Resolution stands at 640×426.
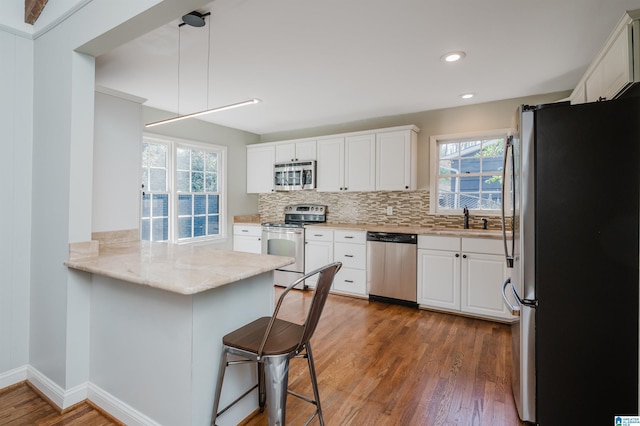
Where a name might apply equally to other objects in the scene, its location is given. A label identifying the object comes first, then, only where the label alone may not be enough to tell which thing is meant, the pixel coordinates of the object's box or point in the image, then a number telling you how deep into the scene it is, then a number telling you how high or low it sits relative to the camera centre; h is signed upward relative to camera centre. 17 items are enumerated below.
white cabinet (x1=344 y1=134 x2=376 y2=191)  4.30 +0.70
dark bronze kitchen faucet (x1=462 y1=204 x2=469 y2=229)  3.90 -0.04
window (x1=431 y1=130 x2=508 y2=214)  3.85 +0.54
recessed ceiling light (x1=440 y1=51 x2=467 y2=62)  2.59 +1.30
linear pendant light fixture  2.08 +1.28
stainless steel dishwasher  3.73 -0.63
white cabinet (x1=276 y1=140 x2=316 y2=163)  4.82 +0.98
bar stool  1.41 -0.61
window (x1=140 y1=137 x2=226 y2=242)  4.23 +0.32
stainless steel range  4.55 -0.37
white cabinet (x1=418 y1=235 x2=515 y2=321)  3.29 -0.65
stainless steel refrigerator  1.55 -0.22
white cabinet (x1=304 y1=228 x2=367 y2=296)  4.08 -0.53
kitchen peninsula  1.51 -0.59
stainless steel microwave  4.79 +0.59
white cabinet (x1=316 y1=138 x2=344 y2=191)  4.56 +0.71
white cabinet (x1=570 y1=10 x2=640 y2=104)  1.61 +0.88
